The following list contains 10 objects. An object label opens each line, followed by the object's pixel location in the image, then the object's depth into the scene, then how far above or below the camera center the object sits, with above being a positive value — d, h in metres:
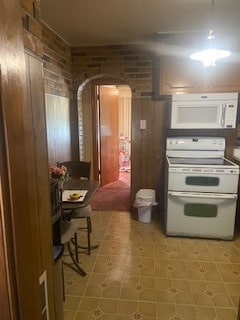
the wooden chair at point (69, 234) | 1.84 -0.85
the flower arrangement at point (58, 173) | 1.80 -0.37
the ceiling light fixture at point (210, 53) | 1.84 +0.53
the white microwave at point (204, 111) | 2.82 +0.14
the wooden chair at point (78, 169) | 2.83 -0.53
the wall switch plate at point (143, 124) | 3.35 -0.02
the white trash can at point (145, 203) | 3.16 -1.03
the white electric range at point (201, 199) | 2.65 -0.83
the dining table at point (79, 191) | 1.85 -0.60
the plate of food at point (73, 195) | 1.94 -0.60
